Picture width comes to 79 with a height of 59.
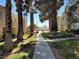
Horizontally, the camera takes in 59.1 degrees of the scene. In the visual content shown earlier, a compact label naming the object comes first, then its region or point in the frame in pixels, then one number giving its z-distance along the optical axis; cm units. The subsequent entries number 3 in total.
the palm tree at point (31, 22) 1302
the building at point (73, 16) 1236
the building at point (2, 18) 1077
